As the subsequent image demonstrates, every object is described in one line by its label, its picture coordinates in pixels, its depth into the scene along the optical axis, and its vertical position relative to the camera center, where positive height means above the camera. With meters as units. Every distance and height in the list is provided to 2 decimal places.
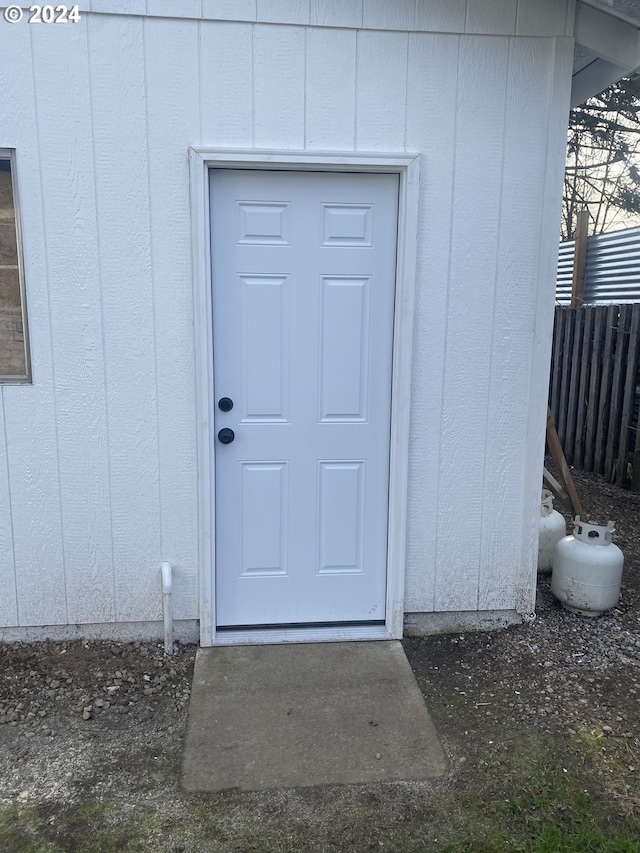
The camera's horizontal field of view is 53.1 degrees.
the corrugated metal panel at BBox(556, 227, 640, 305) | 7.64 +0.80
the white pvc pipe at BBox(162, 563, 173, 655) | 3.14 -1.38
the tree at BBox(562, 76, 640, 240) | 8.35 +2.63
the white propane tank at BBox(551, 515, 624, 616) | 3.54 -1.32
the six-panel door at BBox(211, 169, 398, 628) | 3.08 -0.32
